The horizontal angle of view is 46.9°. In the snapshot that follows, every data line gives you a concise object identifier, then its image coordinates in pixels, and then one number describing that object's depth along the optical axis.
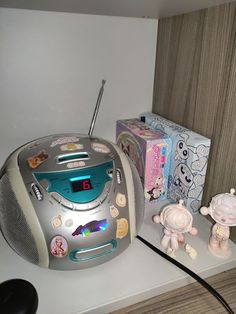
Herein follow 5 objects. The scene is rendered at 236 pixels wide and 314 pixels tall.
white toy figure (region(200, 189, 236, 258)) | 0.48
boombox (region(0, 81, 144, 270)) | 0.40
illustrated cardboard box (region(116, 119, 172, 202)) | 0.62
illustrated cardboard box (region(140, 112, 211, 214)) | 0.57
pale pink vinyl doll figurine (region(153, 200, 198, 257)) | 0.48
